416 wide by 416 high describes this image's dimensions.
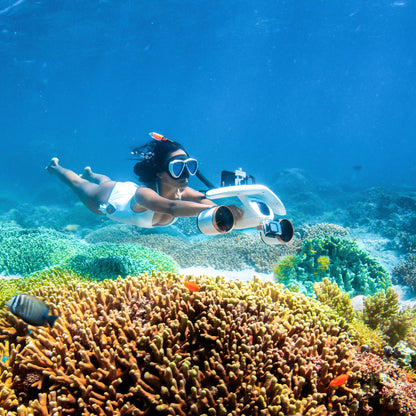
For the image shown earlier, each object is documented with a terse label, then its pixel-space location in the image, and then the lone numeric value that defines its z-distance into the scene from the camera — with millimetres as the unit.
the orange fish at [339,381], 2088
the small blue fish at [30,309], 2105
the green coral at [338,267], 5820
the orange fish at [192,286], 2857
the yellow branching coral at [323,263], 5849
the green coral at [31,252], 6484
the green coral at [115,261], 4949
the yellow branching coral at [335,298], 3623
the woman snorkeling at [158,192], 3992
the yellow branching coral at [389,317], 3445
